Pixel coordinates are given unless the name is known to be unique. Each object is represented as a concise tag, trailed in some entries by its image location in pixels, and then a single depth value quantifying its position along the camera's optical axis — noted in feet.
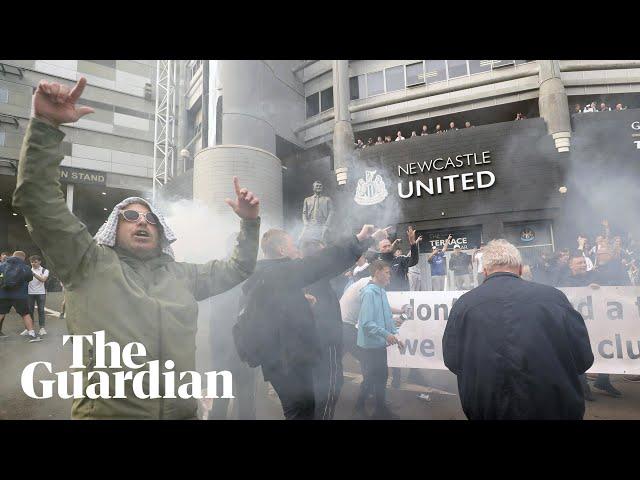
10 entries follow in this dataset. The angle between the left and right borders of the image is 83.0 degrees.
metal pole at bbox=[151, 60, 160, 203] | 28.33
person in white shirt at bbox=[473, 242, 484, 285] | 18.82
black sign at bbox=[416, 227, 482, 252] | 25.66
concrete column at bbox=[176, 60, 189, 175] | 27.38
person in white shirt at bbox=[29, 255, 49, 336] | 16.16
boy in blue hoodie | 8.50
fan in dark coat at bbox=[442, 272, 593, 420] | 4.60
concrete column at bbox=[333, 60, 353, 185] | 24.06
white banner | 9.61
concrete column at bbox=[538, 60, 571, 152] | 23.96
